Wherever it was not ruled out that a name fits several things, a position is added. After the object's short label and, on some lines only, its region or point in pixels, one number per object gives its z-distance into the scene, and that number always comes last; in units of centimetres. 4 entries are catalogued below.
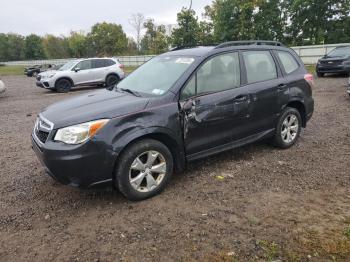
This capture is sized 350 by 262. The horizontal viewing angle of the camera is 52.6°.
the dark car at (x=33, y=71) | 3136
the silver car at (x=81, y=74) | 1672
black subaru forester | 385
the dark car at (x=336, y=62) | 1638
